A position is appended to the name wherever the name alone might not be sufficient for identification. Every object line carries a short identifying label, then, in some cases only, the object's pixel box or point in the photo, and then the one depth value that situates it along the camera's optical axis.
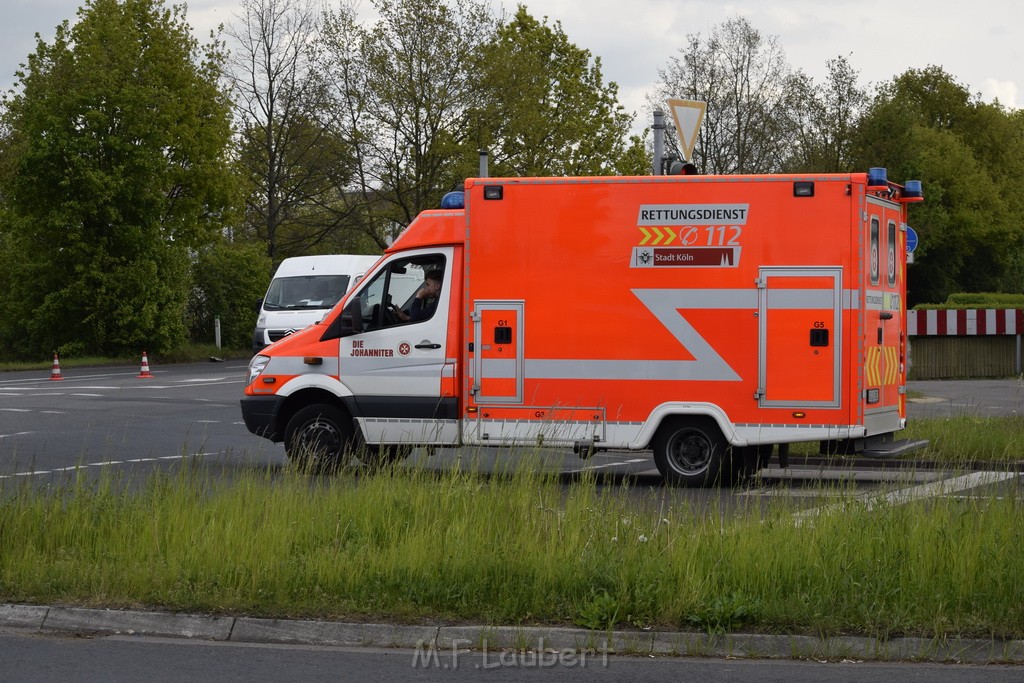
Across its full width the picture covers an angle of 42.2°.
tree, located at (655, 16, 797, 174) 53.16
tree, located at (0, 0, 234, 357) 39.41
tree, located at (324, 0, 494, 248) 47.28
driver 12.66
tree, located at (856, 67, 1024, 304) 62.12
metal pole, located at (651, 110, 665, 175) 15.51
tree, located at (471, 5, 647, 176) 48.03
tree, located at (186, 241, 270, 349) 45.88
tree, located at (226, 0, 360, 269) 50.62
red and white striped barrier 26.12
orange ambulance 11.55
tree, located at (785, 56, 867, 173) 56.50
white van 29.17
